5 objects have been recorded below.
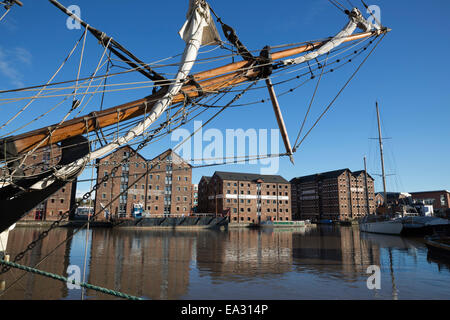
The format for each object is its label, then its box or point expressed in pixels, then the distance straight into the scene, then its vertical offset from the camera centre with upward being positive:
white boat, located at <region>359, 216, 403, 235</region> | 44.06 -3.10
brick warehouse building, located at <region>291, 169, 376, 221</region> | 98.25 +3.77
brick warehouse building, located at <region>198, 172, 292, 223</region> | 81.88 +2.92
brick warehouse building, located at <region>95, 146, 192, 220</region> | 62.91 +3.10
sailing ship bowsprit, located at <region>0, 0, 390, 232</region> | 6.62 +3.26
